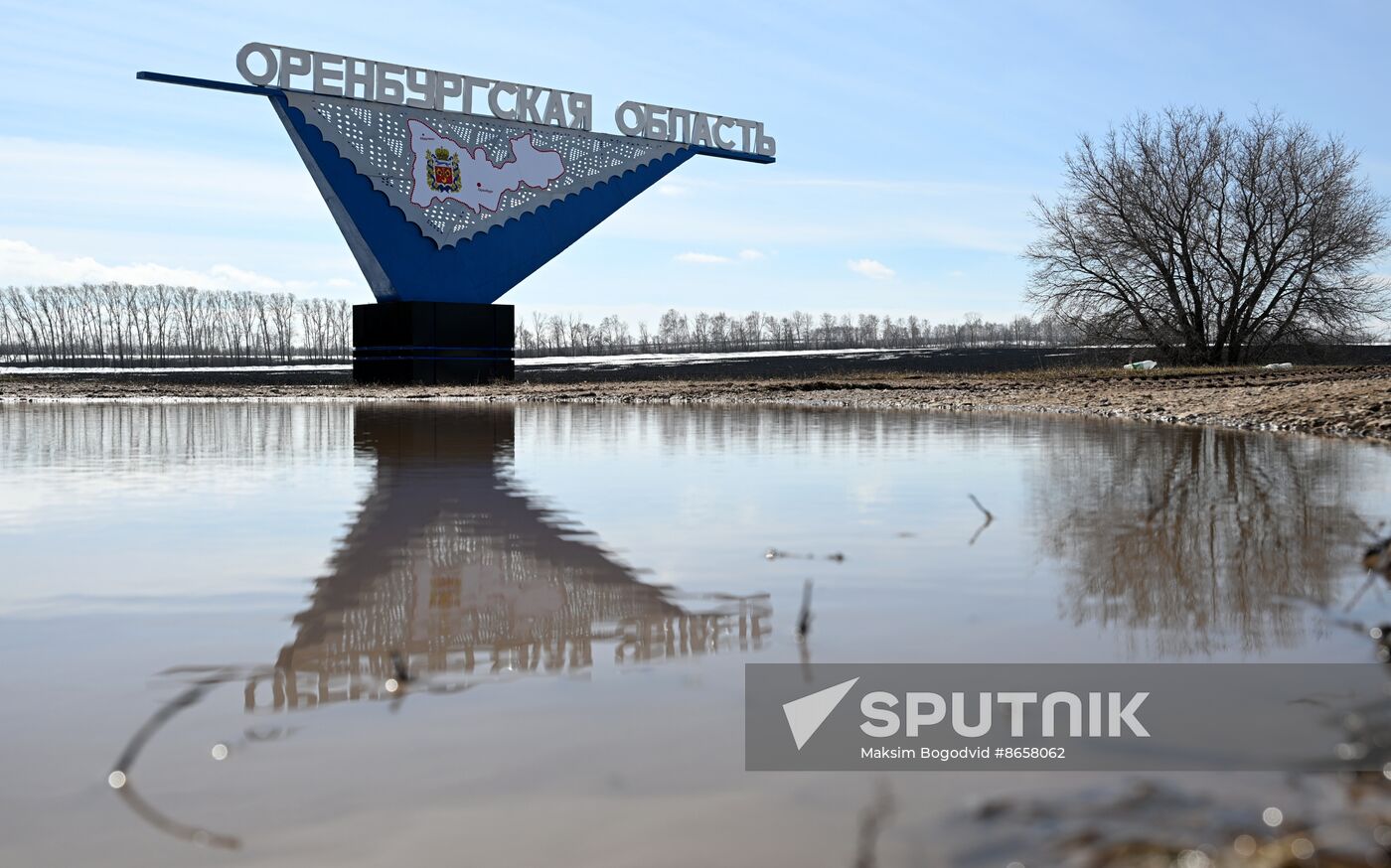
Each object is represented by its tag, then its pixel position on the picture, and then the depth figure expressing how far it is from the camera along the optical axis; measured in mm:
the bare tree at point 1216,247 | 41188
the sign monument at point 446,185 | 38281
